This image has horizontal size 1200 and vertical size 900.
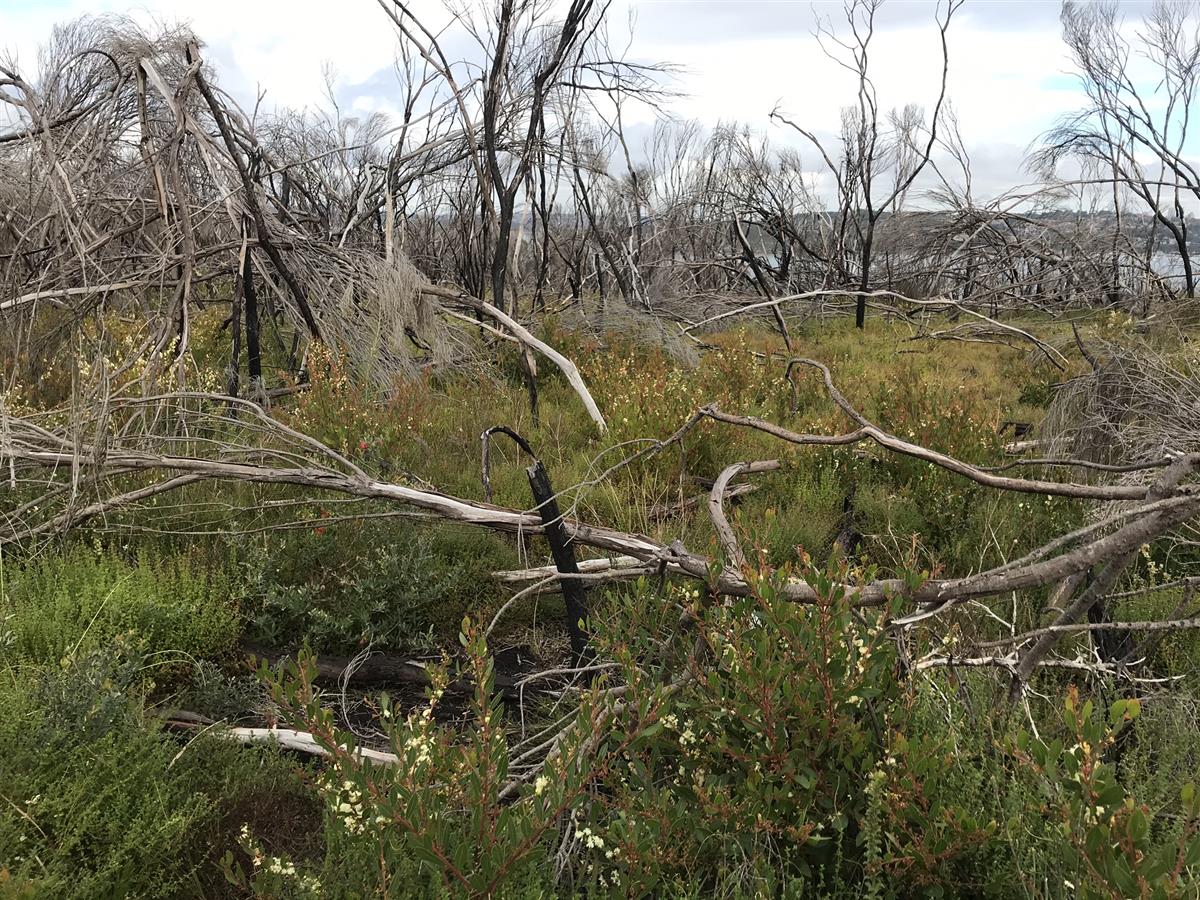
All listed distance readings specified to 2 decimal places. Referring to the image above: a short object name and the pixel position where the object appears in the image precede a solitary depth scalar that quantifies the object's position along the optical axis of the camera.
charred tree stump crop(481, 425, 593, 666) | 3.39
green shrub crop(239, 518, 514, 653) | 3.82
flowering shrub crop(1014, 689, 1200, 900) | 1.47
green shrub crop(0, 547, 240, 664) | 3.33
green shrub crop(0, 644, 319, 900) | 2.25
